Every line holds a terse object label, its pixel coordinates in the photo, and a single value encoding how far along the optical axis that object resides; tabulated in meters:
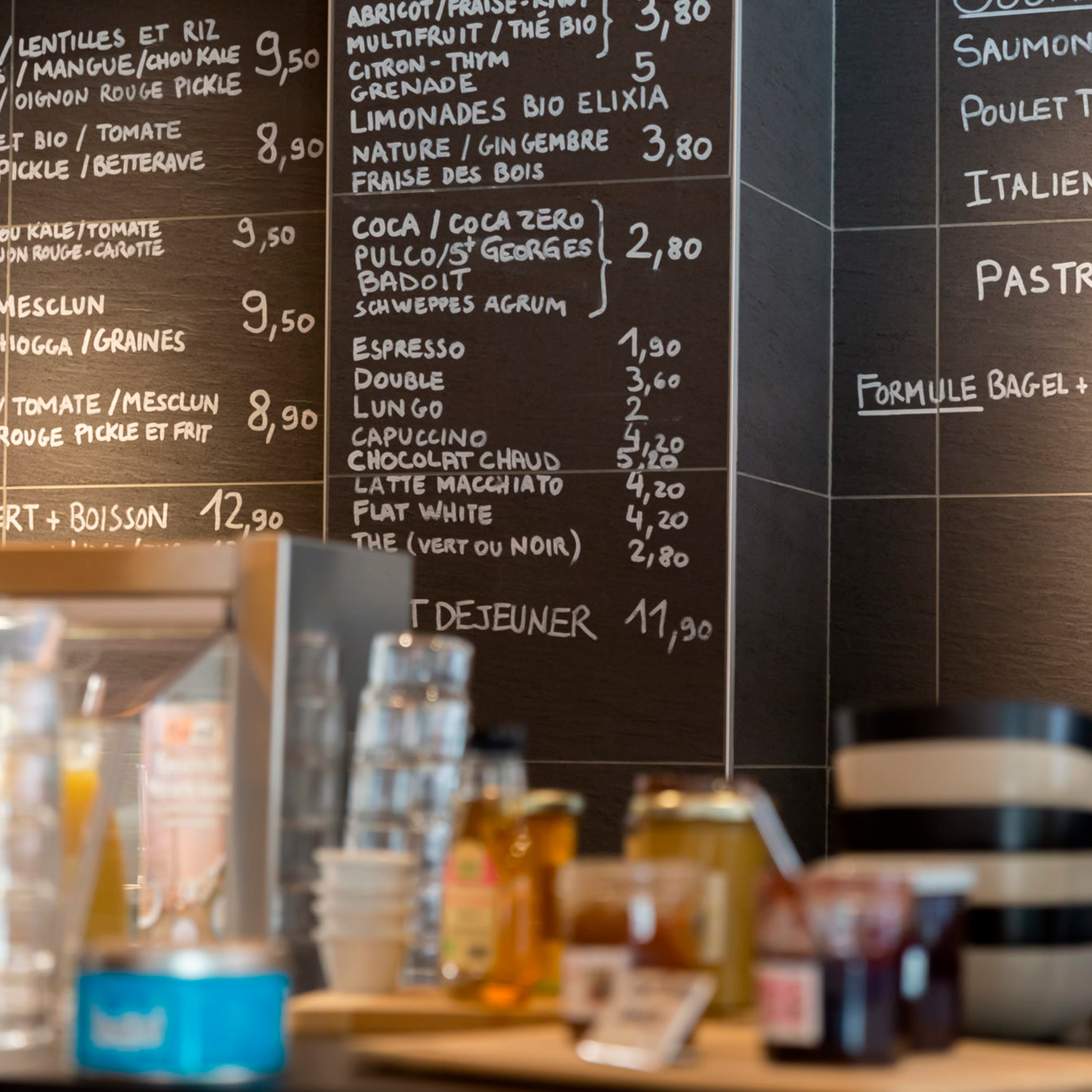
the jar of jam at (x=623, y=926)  1.80
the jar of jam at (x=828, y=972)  1.75
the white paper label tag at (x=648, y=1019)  1.76
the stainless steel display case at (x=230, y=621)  2.07
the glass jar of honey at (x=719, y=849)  1.89
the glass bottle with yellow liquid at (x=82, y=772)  1.97
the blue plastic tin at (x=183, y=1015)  1.78
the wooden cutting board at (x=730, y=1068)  1.73
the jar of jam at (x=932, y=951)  1.81
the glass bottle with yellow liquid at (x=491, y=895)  1.95
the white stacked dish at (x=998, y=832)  1.92
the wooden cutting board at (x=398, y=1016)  1.94
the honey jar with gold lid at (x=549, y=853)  1.95
